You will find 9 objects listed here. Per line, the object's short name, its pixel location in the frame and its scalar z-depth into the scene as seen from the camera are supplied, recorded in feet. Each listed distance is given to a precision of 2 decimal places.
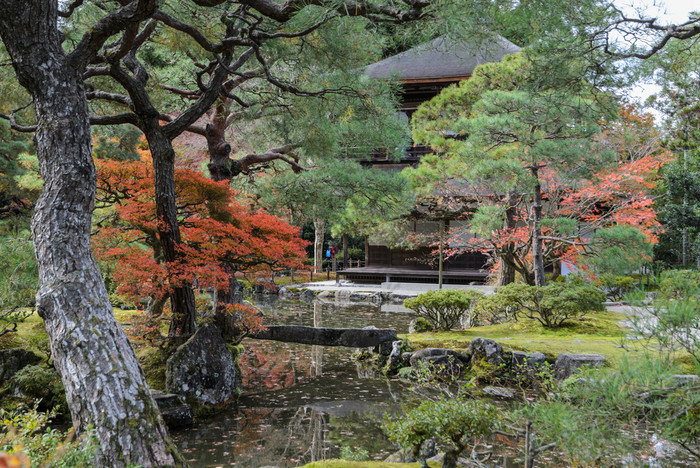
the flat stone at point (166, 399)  17.62
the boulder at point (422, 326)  30.76
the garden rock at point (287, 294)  57.31
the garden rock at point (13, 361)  18.49
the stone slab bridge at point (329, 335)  27.37
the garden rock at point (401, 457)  12.91
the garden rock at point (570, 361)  19.79
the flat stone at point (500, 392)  20.53
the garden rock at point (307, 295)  55.67
